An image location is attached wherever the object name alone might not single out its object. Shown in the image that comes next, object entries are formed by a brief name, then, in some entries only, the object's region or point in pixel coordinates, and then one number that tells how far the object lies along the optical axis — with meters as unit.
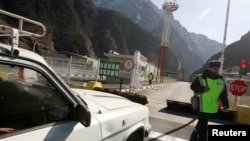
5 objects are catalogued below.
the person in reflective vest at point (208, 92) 5.68
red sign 11.65
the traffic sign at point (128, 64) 16.66
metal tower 68.56
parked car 2.24
